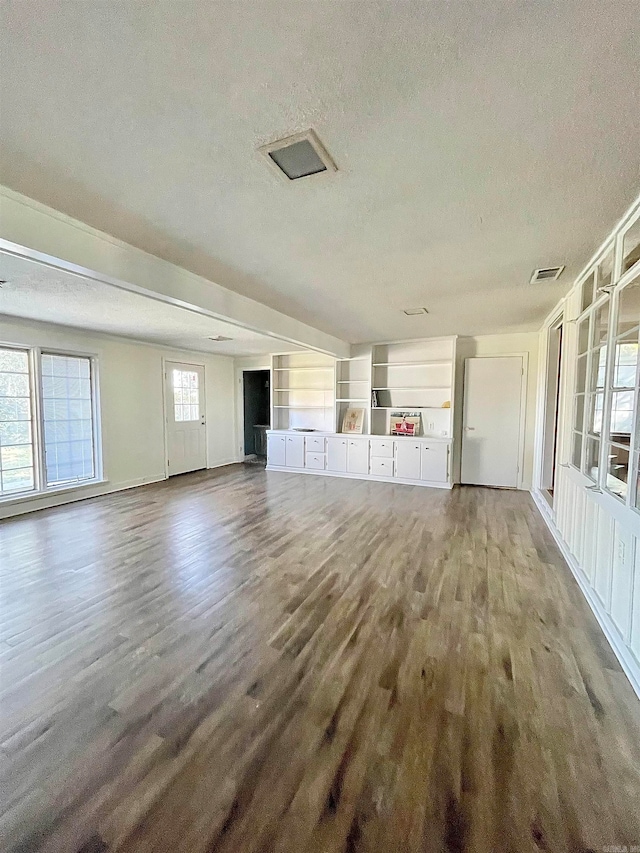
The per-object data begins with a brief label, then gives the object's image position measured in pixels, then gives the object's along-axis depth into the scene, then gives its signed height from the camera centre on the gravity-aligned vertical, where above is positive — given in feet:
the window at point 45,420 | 15.28 -0.97
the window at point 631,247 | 7.04 +3.20
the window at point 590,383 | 8.98 +0.56
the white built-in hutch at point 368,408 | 20.88 -0.40
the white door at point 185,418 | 22.88 -1.12
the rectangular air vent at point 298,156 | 5.00 +3.55
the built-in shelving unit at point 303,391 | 24.48 +0.71
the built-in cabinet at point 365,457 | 20.22 -3.28
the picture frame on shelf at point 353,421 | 23.13 -1.20
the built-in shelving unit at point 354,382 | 22.99 +1.27
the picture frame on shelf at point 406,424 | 21.71 -1.27
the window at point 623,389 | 7.23 +0.31
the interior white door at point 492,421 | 19.67 -0.95
